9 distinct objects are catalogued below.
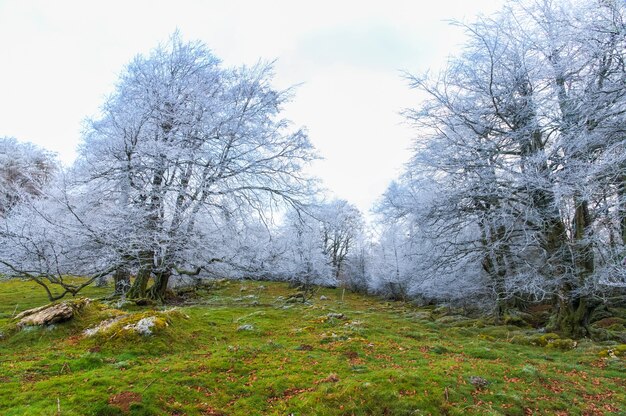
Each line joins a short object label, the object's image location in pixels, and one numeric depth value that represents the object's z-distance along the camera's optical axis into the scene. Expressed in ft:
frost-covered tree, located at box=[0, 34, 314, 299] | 37.96
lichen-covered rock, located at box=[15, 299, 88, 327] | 27.25
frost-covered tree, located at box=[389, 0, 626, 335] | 27.76
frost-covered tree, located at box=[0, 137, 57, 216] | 43.96
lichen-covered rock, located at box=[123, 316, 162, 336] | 25.75
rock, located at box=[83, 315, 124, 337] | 25.76
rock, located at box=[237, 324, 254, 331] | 33.77
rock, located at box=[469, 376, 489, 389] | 21.92
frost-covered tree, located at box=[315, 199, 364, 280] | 159.43
